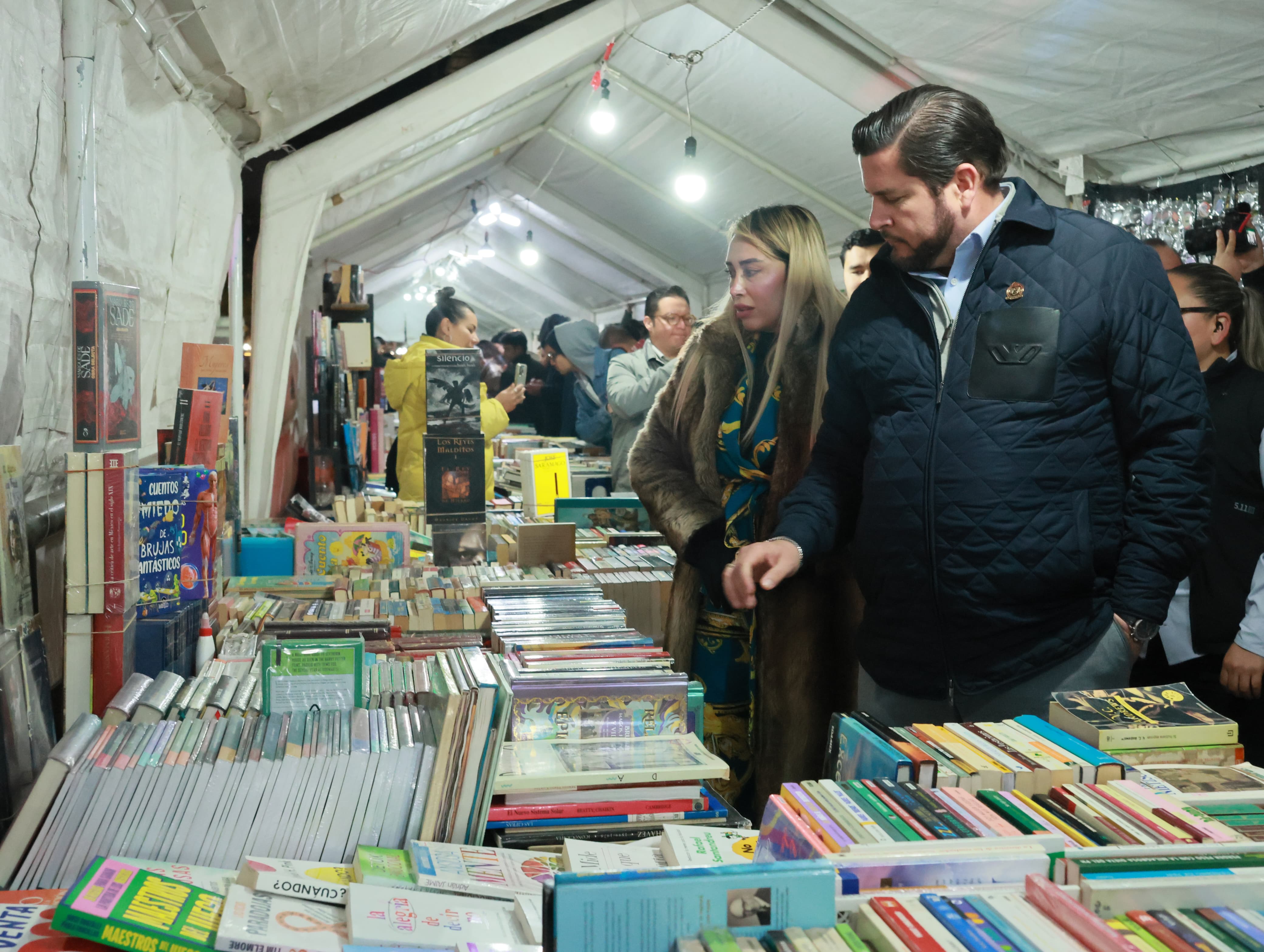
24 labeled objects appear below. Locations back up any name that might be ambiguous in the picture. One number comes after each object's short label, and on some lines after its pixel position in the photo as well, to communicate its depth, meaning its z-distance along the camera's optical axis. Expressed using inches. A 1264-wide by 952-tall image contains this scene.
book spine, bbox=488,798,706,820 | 57.2
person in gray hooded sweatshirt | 281.6
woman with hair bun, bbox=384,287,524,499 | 173.6
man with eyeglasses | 167.5
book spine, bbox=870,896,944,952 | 31.8
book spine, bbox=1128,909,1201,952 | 32.1
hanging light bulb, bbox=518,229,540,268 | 508.1
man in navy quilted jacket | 61.8
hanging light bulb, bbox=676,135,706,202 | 275.0
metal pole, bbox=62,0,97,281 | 79.9
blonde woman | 93.2
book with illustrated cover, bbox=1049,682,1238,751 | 50.3
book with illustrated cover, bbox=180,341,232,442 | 104.3
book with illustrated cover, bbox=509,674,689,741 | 63.6
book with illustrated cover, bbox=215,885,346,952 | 44.5
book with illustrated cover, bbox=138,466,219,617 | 75.7
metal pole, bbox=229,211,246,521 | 152.6
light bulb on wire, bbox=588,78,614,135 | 244.5
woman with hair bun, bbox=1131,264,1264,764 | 96.0
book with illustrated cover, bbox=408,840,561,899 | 49.2
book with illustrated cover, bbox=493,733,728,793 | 57.6
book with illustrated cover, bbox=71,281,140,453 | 67.7
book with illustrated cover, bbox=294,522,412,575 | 112.7
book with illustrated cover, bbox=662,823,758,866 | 49.0
